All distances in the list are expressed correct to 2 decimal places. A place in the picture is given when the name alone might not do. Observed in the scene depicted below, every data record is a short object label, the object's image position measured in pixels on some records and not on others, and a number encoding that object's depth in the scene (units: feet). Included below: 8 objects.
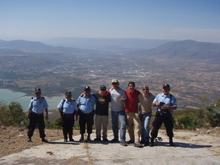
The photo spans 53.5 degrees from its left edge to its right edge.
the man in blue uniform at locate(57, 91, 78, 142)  21.21
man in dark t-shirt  20.94
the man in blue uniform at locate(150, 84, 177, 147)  19.22
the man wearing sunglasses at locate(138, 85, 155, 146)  19.99
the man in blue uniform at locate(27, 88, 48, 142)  21.27
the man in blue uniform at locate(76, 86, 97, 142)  21.24
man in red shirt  20.10
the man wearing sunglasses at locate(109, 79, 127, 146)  20.56
